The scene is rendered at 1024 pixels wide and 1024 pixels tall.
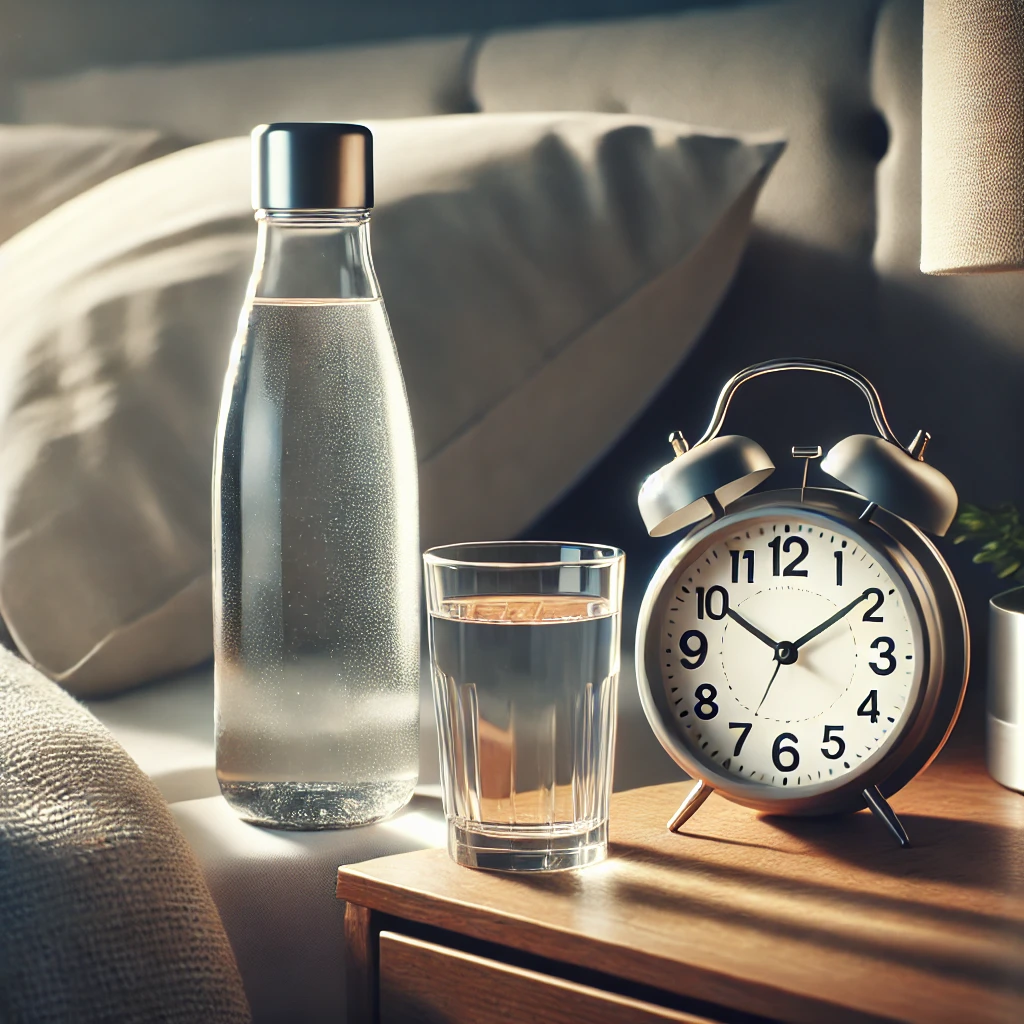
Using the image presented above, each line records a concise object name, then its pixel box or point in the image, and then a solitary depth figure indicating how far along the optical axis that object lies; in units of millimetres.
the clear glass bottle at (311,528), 968
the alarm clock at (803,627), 931
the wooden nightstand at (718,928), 816
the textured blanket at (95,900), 821
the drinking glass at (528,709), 907
